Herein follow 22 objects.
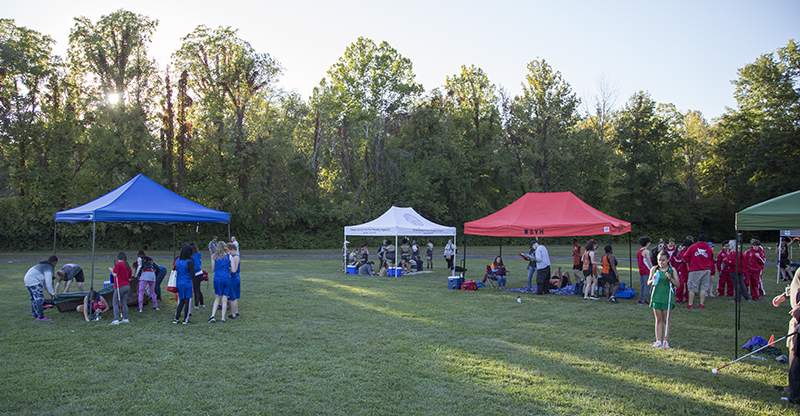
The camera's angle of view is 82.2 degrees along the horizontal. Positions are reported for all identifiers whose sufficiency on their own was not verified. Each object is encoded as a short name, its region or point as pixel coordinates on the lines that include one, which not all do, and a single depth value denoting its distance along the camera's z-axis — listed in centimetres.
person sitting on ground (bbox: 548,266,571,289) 1368
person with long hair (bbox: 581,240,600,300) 1220
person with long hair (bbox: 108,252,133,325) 897
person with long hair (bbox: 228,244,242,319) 890
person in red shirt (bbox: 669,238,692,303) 1154
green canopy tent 643
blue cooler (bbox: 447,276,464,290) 1406
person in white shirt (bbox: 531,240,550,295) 1294
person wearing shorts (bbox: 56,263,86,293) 1048
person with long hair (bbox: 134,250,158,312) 1011
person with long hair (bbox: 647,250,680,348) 714
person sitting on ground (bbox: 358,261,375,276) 1856
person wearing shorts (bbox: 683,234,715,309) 1074
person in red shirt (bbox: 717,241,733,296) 1241
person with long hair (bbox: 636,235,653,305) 1124
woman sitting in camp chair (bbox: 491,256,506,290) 1406
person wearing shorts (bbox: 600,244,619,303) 1178
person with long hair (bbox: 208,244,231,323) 880
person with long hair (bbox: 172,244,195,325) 873
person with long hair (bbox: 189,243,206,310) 962
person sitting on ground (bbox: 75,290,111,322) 925
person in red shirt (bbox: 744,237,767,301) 1210
